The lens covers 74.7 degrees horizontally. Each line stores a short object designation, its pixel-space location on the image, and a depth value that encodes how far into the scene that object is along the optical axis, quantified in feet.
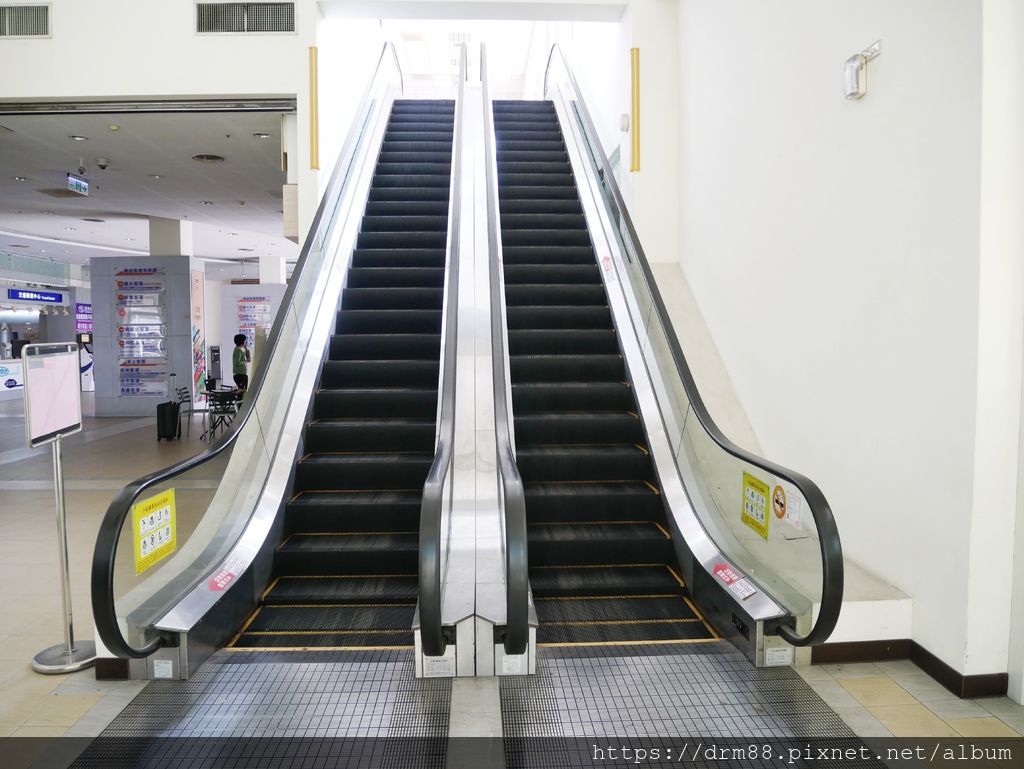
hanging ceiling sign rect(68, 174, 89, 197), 28.09
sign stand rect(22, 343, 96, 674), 10.03
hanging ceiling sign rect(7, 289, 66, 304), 64.66
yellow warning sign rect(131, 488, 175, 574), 9.12
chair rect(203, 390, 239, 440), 32.89
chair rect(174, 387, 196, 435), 35.12
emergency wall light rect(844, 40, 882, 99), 11.00
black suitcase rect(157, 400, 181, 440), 31.94
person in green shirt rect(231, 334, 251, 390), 35.29
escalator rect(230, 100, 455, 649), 11.56
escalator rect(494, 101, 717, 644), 11.71
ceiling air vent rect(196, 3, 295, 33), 18.74
